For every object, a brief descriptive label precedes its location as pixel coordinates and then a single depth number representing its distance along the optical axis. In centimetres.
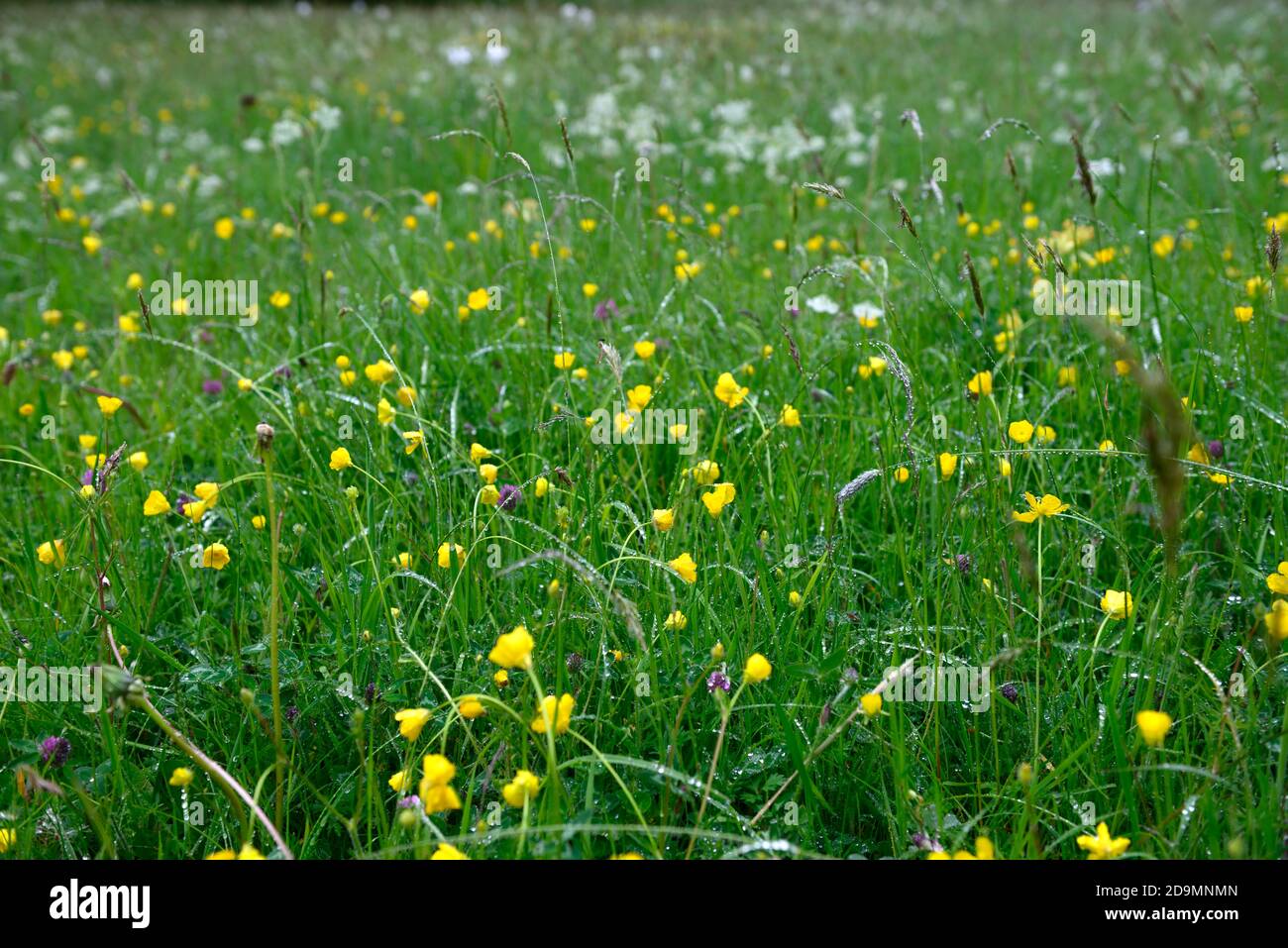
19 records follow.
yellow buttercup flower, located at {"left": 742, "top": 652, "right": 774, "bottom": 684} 162
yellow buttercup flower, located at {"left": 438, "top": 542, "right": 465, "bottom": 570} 205
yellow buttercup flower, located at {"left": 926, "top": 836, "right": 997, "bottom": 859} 145
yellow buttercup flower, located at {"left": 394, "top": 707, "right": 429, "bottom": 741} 163
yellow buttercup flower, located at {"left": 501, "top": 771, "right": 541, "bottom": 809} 153
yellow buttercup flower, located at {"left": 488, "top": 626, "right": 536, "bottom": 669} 149
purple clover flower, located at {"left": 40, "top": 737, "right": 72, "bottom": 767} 182
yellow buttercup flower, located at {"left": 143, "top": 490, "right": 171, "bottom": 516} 215
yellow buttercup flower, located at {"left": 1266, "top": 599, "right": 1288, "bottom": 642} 145
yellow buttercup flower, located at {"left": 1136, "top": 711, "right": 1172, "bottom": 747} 144
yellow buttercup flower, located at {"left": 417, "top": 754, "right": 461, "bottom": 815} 144
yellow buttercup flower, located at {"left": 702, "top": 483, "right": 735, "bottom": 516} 205
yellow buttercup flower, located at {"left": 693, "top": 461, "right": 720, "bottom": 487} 217
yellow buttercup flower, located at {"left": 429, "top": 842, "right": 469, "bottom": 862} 144
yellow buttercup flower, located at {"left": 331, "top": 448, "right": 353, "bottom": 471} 226
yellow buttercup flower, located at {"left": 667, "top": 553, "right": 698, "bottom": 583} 187
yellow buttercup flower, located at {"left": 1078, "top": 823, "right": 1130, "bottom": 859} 150
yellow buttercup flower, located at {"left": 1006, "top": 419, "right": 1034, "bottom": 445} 220
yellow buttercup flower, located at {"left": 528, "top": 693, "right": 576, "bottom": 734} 157
